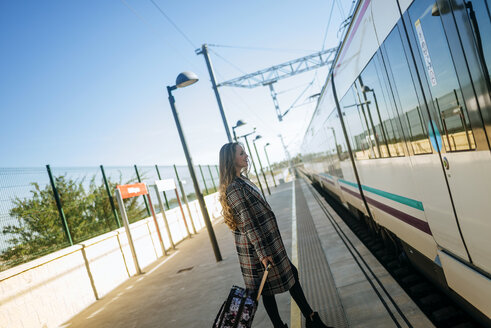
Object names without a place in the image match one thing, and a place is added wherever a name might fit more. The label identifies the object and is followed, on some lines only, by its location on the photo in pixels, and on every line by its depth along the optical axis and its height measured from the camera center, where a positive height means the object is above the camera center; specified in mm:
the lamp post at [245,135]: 21378 +1676
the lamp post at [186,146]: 7512 +843
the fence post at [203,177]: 20156 -65
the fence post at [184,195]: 14734 -526
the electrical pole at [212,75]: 14511 +3926
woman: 2844 -553
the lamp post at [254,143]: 26438 +1499
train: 2150 -102
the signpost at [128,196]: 9277 +49
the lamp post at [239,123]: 15133 +1748
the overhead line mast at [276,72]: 17562 +3996
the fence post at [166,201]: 14103 -542
